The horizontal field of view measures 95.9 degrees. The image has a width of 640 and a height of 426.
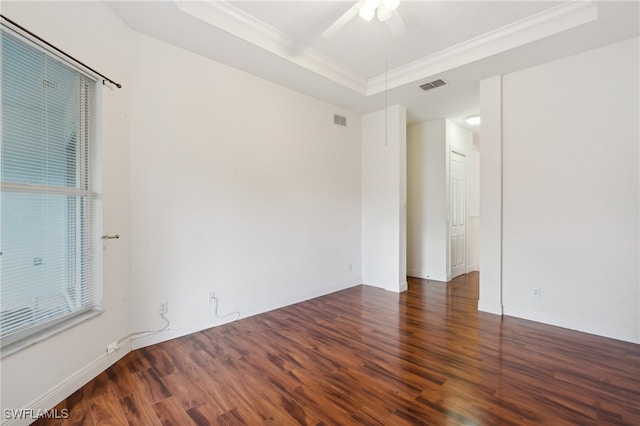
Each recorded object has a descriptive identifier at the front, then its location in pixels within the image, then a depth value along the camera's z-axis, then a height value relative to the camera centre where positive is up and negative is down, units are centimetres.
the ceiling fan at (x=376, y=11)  215 +156
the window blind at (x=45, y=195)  171 +12
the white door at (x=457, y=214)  543 -2
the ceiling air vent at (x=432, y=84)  373 +171
